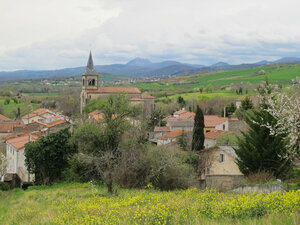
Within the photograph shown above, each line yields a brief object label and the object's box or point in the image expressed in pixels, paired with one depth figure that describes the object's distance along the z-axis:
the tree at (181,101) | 97.19
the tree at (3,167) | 33.27
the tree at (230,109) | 73.88
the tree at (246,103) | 62.53
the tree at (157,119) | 66.12
